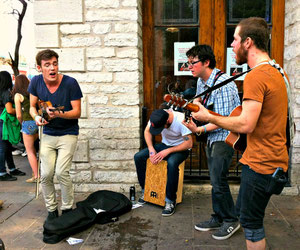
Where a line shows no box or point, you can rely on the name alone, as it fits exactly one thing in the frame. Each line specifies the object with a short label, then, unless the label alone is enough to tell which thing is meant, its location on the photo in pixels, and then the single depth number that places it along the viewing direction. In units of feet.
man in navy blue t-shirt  11.89
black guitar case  11.09
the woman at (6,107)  18.62
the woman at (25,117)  16.76
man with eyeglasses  10.75
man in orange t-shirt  6.89
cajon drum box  13.69
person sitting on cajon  13.06
